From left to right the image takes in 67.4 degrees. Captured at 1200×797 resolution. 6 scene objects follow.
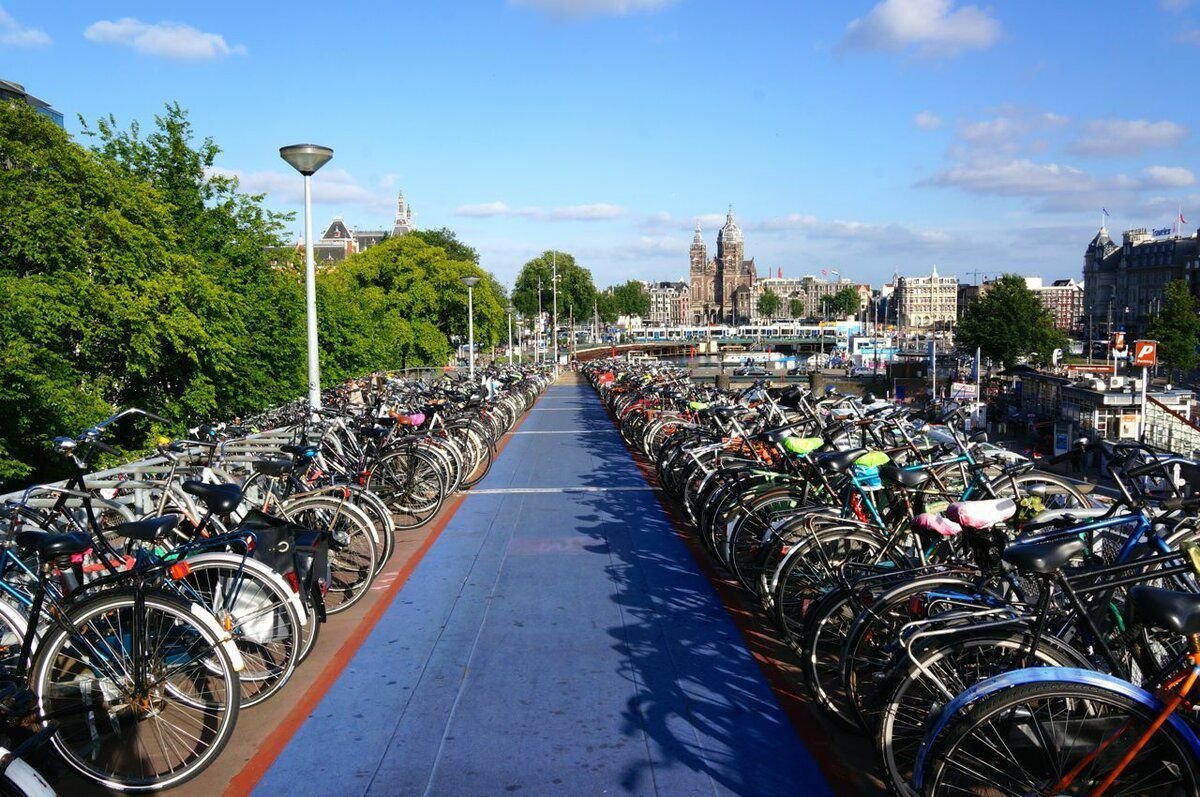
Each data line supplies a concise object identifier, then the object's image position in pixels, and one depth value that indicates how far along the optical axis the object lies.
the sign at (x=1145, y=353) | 18.16
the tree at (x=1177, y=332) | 45.41
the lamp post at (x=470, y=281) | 21.75
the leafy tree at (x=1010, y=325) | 52.28
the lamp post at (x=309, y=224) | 8.30
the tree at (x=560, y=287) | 69.62
